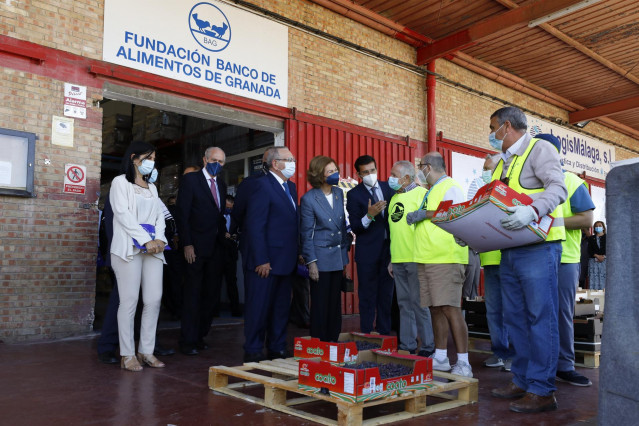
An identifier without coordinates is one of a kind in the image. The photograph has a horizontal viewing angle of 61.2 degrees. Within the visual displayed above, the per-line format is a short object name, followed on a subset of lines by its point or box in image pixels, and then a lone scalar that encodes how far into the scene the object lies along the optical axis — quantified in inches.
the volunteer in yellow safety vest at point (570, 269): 161.8
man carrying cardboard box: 126.0
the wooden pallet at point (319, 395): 114.5
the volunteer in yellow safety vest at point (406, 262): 188.7
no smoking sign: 238.4
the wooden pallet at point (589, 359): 183.9
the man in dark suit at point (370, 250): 207.0
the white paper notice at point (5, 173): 221.8
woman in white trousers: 167.6
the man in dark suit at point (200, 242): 204.4
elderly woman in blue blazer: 187.5
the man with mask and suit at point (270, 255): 178.5
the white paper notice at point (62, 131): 236.5
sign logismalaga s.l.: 546.4
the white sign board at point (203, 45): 261.1
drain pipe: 414.6
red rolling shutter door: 332.8
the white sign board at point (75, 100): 241.6
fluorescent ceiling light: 330.0
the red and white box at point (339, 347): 141.5
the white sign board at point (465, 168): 444.0
